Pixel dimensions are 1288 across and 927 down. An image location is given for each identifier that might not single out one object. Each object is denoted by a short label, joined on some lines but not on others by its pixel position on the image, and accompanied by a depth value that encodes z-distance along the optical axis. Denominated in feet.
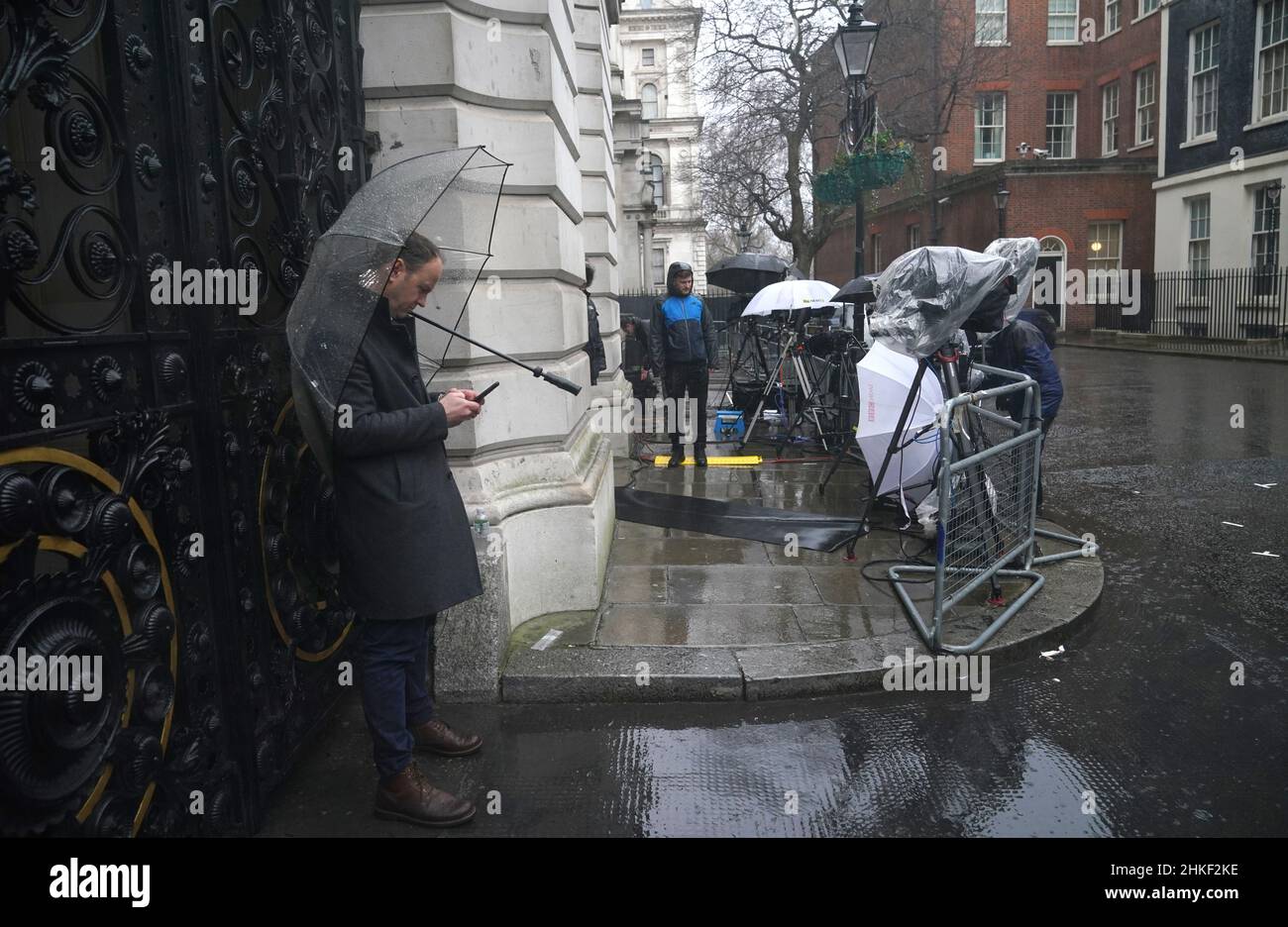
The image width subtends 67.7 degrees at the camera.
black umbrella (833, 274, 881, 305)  35.81
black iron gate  8.07
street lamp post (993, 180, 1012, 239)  93.15
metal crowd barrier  16.19
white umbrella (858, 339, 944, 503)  22.09
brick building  101.35
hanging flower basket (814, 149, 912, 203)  36.24
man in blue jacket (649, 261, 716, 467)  34.14
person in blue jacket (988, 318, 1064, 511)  23.67
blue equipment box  41.93
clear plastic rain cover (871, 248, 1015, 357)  20.34
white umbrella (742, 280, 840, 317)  39.78
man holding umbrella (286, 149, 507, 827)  10.22
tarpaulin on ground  23.99
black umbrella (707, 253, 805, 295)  46.55
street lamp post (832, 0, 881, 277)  36.29
